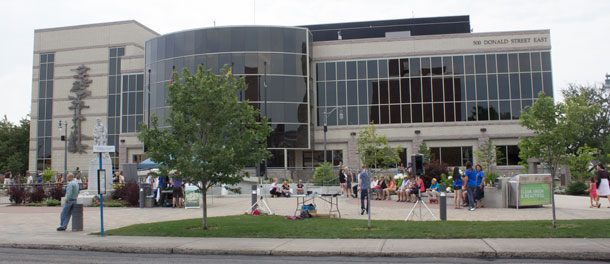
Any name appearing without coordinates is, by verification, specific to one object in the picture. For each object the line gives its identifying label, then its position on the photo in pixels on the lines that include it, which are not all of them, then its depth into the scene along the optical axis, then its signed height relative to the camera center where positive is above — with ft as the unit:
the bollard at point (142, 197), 73.46 -4.19
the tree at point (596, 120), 167.60 +14.46
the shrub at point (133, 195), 76.28 -3.94
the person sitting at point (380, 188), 81.64 -3.56
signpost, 44.80 -1.16
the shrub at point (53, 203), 80.69 -5.29
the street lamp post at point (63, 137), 147.35 +9.93
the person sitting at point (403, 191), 76.95 -3.84
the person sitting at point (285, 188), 87.97 -3.72
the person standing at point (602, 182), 61.31 -2.27
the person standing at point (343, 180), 93.61 -2.56
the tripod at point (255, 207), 59.76 -4.67
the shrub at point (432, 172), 92.27 -1.23
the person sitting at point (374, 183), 82.46 -2.81
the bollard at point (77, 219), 48.96 -4.80
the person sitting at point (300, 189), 89.65 -3.90
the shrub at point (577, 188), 93.40 -4.49
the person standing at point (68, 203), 48.91 -3.32
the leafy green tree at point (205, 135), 44.37 +2.98
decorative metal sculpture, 188.85 +27.35
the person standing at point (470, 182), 60.65 -2.05
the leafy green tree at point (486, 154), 139.33 +2.96
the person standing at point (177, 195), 72.12 -3.86
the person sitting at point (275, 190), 89.66 -4.09
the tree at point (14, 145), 201.16 +10.71
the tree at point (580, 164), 107.93 -0.09
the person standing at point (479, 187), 62.03 -2.76
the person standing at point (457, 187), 61.11 -2.68
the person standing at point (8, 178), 117.06 -1.95
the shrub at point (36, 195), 84.23 -4.26
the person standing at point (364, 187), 58.85 -2.43
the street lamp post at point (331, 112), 154.41 +16.37
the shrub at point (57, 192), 84.02 -3.73
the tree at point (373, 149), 138.21 +4.59
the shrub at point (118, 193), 82.12 -3.91
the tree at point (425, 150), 136.54 +4.07
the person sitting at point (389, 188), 81.30 -3.64
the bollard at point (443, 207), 48.60 -4.03
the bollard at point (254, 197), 61.11 -3.57
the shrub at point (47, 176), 138.21 -1.73
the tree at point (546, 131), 100.89 +6.49
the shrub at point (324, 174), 115.15 -1.72
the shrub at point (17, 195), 83.87 -4.11
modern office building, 150.10 +24.91
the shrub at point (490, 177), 81.36 -2.02
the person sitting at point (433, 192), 71.51 -3.76
